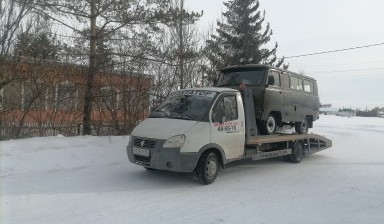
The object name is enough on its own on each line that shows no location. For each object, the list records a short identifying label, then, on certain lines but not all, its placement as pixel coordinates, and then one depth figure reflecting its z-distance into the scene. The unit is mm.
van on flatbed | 10672
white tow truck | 8047
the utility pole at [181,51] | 15638
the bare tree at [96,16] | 13711
